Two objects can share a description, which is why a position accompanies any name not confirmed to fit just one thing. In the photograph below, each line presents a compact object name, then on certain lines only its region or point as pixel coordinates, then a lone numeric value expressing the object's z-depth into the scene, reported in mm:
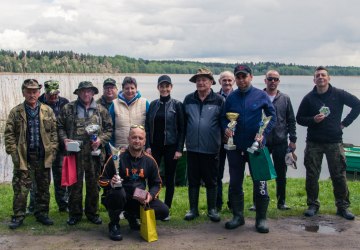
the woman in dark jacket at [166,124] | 6406
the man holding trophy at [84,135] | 6133
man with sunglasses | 6844
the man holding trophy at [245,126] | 5945
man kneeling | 5652
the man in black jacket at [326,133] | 6629
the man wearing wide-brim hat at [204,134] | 6281
